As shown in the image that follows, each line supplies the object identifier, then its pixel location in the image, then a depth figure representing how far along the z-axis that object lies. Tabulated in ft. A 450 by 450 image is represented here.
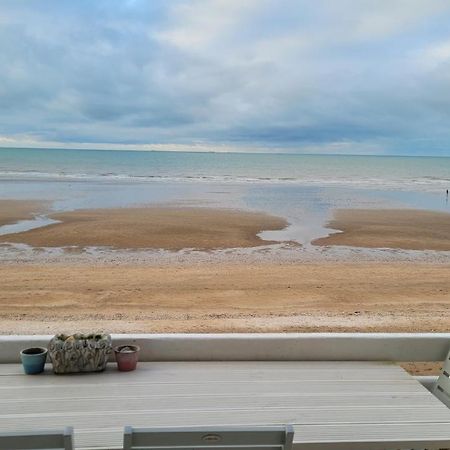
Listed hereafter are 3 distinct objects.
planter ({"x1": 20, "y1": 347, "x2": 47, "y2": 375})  10.50
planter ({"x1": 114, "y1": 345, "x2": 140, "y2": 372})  10.75
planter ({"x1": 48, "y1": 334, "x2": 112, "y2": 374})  10.48
